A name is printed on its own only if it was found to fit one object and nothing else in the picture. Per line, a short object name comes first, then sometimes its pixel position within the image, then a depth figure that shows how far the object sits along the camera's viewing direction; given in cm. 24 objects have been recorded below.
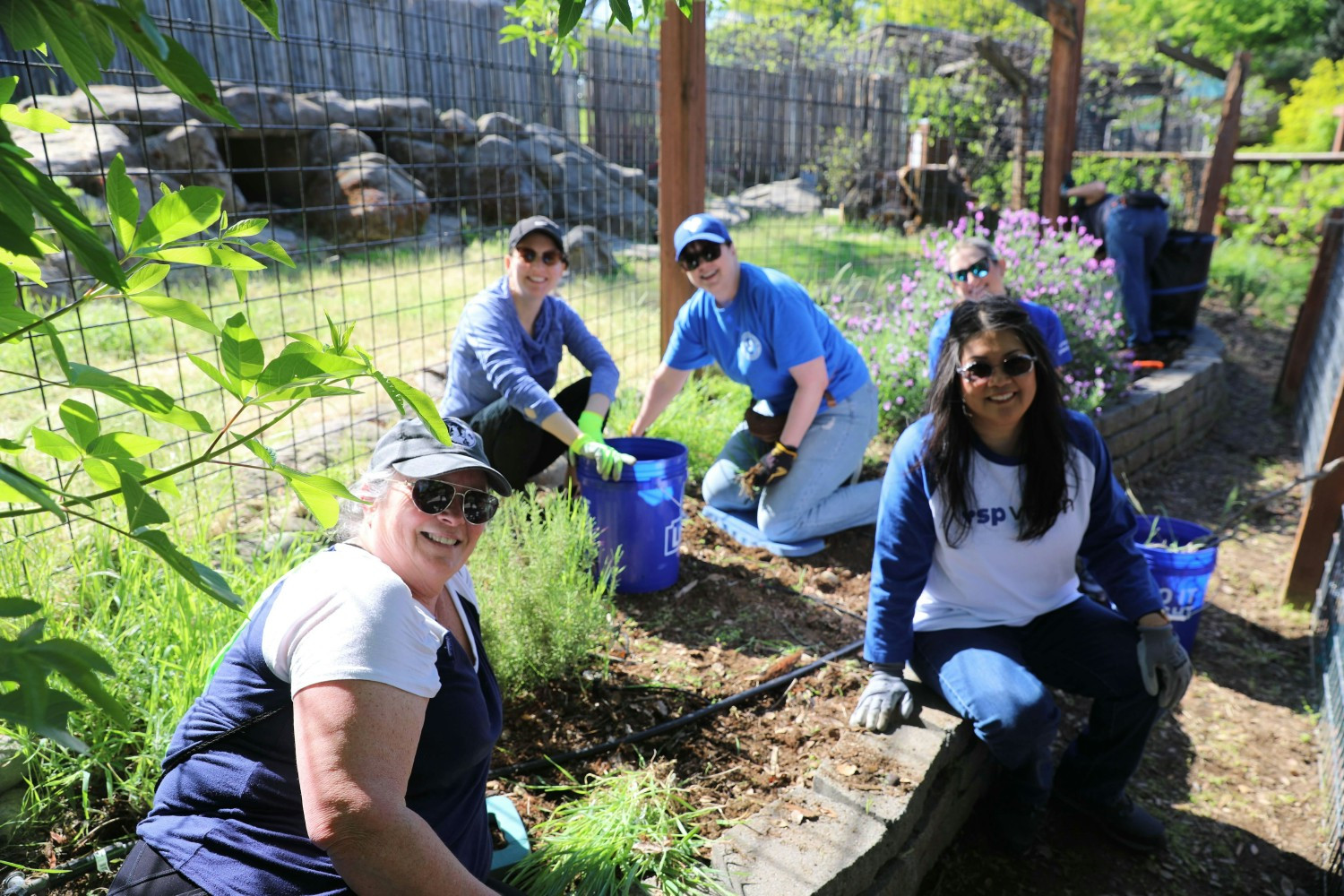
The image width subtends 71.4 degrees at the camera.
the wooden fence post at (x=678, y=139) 448
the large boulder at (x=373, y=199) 758
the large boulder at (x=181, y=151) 794
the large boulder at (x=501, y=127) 882
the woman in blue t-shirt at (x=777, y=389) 350
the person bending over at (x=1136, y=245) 645
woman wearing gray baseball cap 125
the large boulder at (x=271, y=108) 863
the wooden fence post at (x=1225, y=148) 750
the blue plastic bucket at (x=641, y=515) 311
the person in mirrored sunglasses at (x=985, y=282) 387
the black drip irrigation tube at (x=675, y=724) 225
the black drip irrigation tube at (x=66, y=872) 166
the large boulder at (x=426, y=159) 896
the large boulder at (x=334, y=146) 897
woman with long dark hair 237
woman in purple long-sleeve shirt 323
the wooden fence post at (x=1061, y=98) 667
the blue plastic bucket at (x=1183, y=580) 307
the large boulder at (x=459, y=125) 923
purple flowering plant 467
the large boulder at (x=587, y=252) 759
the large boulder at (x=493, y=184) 835
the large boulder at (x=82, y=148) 659
